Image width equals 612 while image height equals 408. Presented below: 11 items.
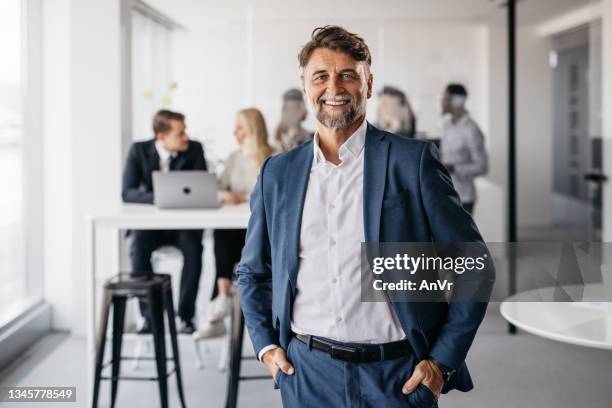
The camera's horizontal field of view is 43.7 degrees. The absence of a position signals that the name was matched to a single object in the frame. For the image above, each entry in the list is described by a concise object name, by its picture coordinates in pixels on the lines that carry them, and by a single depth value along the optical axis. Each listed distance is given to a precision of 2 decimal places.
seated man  4.19
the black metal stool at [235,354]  3.25
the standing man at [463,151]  5.43
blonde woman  4.07
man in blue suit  1.75
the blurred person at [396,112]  5.62
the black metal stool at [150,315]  3.29
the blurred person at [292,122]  4.96
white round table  2.34
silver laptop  3.65
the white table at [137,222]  3.43
